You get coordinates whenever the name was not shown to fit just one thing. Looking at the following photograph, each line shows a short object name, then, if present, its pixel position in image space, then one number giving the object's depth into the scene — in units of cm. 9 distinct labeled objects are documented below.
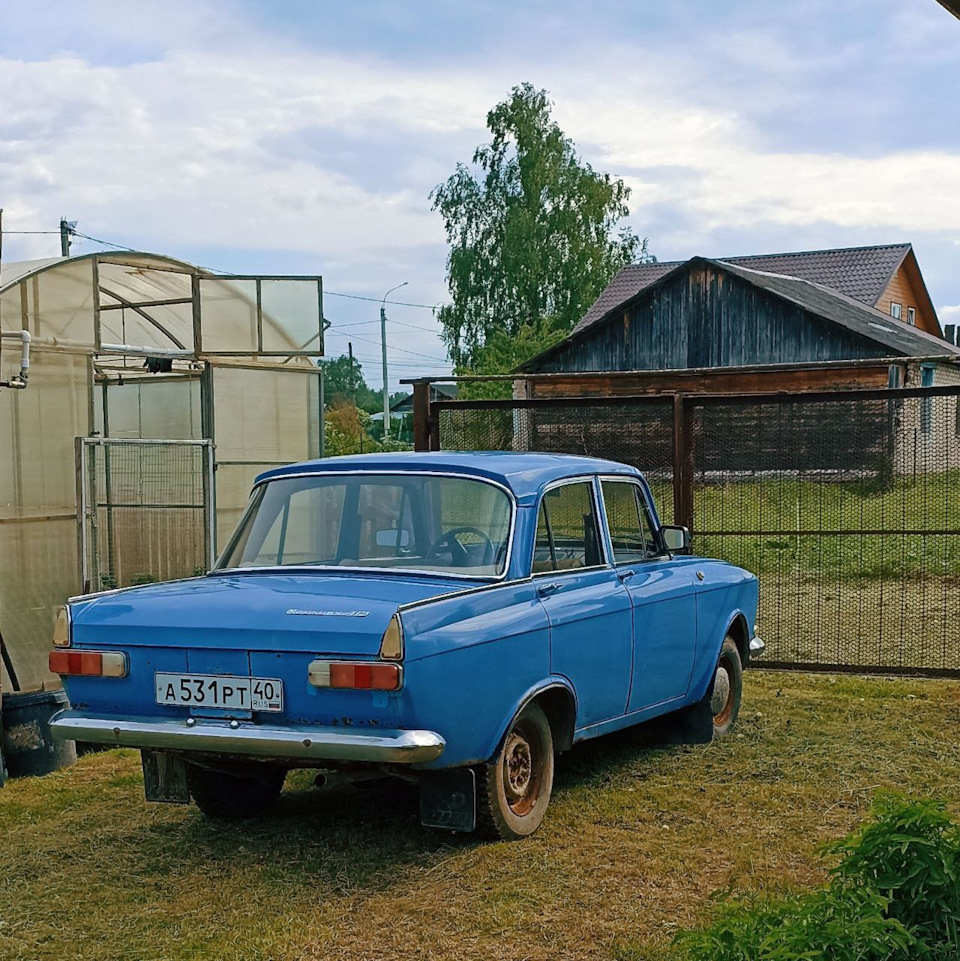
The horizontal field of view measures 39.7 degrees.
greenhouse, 1018
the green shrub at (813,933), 340
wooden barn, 2917
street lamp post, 6706
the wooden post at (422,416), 1036
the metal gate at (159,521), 1172
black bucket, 757
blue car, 505
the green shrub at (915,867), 368
